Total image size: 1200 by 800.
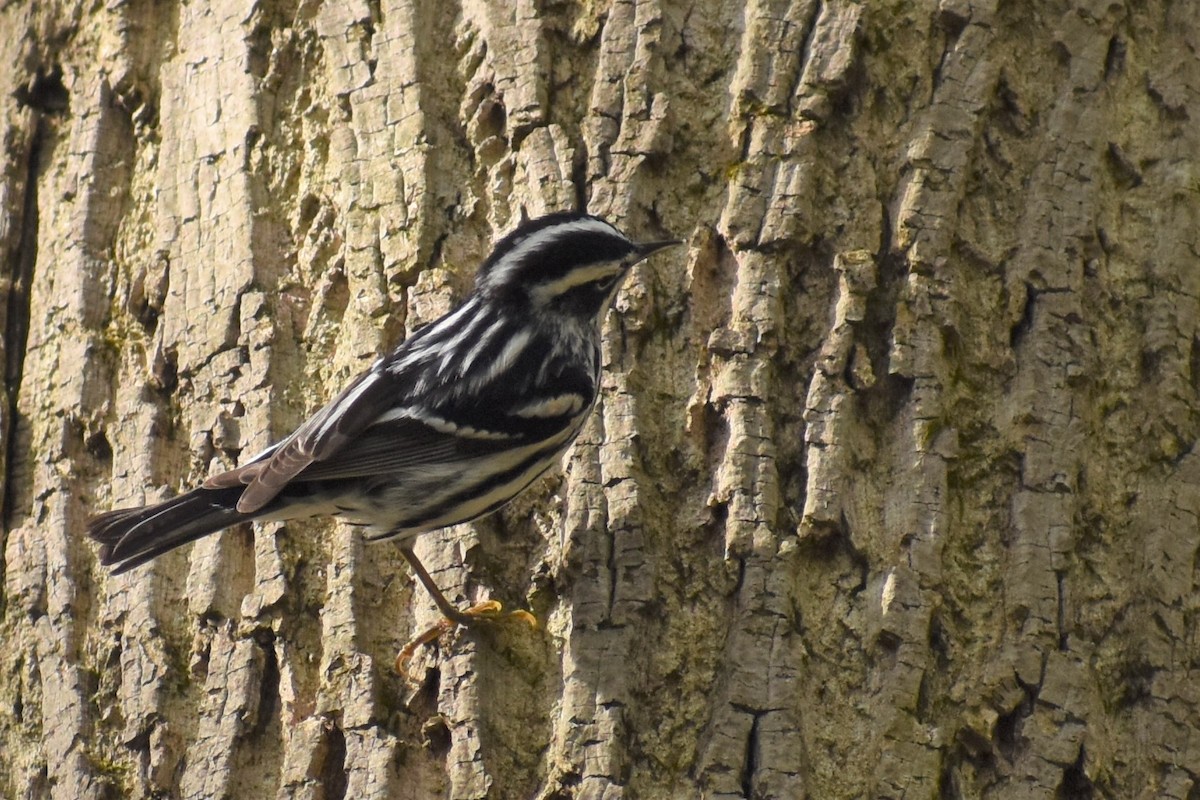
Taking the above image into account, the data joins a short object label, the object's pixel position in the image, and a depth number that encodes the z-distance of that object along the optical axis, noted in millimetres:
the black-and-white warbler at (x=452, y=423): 7836
